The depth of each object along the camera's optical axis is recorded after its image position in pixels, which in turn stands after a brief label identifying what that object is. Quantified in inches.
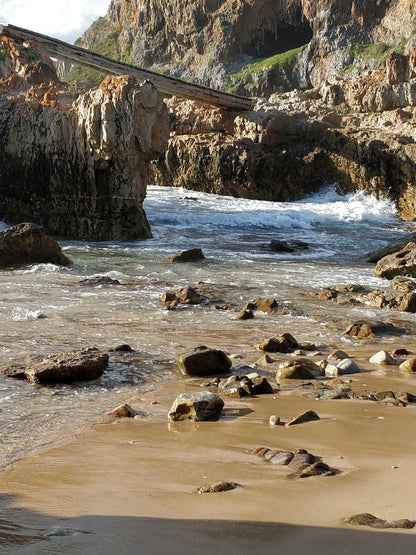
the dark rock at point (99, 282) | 369.4
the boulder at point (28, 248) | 435.8
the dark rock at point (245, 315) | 291.9
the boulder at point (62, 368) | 186.9
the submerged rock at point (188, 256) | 482.6
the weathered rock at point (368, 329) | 262.5
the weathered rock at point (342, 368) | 201.3
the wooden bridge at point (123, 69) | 893.8
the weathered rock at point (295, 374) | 194.9
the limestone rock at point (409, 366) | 204.1
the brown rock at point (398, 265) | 423.8
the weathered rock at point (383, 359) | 216.2
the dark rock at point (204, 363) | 201.2
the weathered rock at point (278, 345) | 231.3
